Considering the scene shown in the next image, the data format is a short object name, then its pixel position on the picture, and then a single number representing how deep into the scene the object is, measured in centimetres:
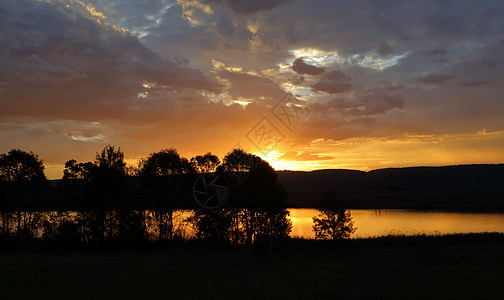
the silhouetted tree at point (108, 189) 3909
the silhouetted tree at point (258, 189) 4166
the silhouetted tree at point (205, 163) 4556
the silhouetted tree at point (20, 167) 4691
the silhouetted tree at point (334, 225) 4239
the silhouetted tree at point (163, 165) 4397
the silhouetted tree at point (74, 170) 5214
